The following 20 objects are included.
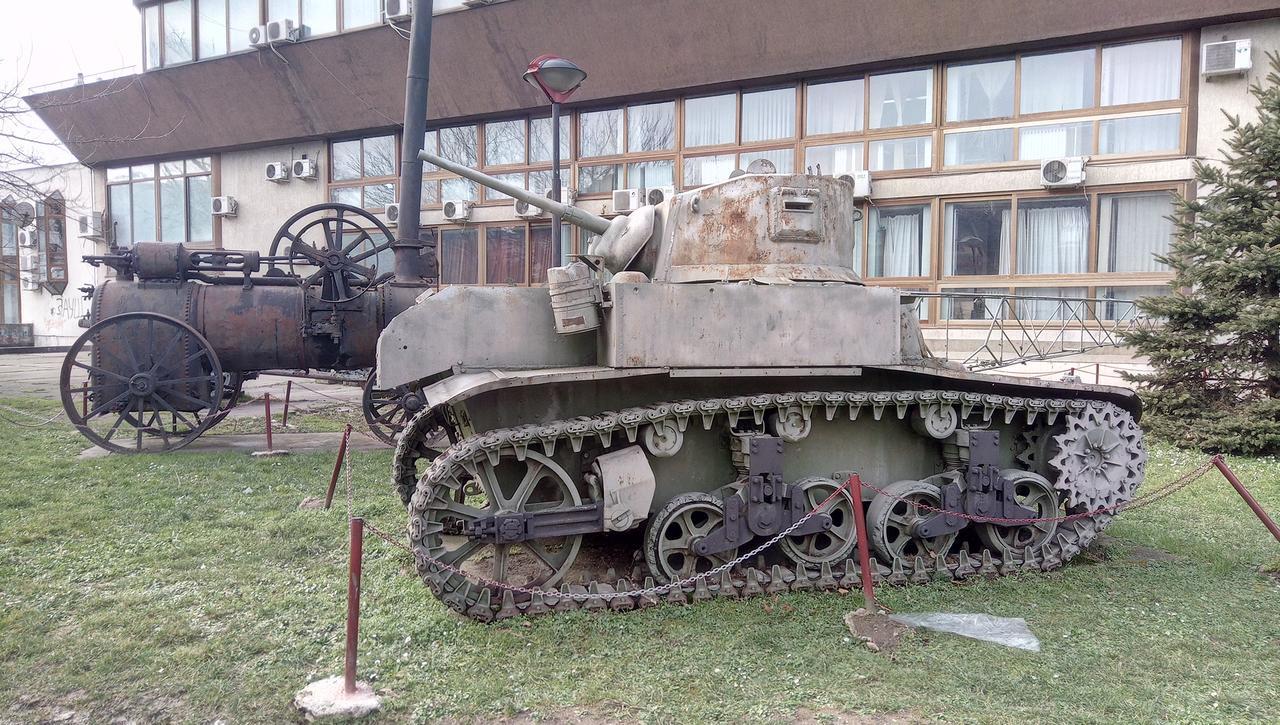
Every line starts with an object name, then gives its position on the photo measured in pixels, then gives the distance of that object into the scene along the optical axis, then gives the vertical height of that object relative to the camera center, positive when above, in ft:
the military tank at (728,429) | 19.69 -2.60
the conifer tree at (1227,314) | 38.06 +0.64
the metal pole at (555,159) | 36.04 +7.30
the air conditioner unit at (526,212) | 61.36 +8.27
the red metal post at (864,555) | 19.11 -5.09
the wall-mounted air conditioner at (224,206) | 73.00 +10.24
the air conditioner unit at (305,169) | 69.36 +12.78
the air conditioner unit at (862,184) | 51.42 +8.62
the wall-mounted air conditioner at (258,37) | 65.87 +22.34
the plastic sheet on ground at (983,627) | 18.07 -6.59
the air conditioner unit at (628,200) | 56.80 +8.46
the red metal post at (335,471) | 27.50 -4.83
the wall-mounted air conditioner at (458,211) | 63.87 +8.63
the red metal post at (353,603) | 15.08 -4.98
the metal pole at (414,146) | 45.44 +9.70
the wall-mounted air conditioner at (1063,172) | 47.03 +8.59
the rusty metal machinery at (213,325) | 39.09 +0.03
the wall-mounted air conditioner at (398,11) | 60.29 +22.31
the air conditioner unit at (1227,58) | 43.37 +13.83
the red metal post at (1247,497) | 21.94 -4.36
